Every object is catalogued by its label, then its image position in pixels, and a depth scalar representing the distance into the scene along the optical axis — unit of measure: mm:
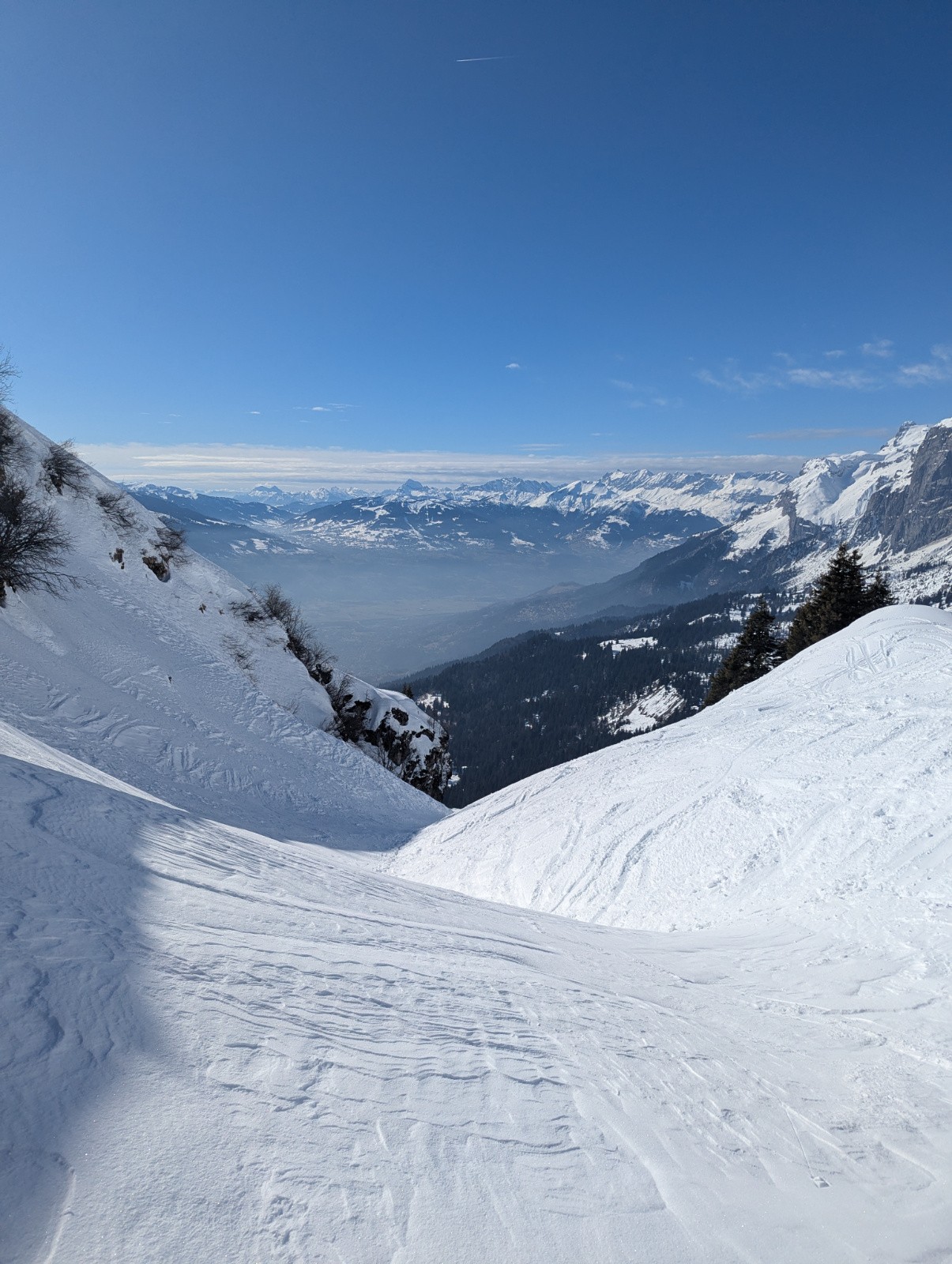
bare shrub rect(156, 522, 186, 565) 30281
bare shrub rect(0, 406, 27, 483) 24953
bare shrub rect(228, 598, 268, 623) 30047
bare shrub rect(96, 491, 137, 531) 29328
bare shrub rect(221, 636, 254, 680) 26984
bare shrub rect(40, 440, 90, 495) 27578
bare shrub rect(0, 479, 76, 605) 17797
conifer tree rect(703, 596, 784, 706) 33031
